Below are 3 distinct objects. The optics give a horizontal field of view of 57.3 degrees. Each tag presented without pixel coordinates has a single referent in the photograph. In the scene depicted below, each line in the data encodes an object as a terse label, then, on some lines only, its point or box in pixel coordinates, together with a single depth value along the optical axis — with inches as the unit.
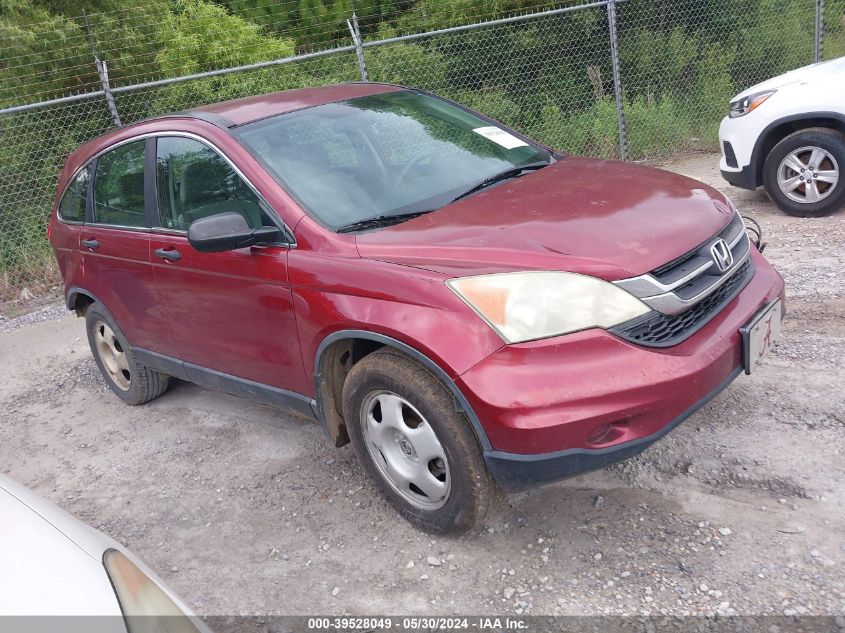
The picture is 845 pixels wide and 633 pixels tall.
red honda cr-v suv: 106.0
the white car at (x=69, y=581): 66.4
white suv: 245.8
